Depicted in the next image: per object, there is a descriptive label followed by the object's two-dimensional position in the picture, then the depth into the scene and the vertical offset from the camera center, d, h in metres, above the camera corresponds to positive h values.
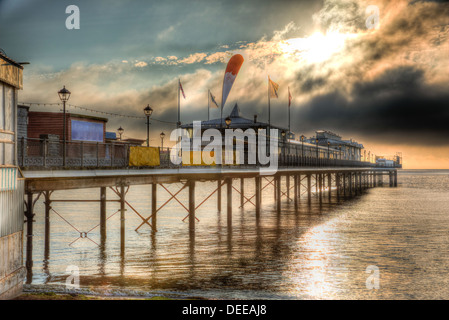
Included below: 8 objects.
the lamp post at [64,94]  17.94 +3.33
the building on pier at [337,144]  115.50 +8.51
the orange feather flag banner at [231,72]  35.13 +8.22
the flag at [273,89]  45.88 +8.93
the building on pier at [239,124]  61.91 +7.33
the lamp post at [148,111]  22.97 +3.34
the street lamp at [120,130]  34.22 +3.51
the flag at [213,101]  42.06 +6.99
